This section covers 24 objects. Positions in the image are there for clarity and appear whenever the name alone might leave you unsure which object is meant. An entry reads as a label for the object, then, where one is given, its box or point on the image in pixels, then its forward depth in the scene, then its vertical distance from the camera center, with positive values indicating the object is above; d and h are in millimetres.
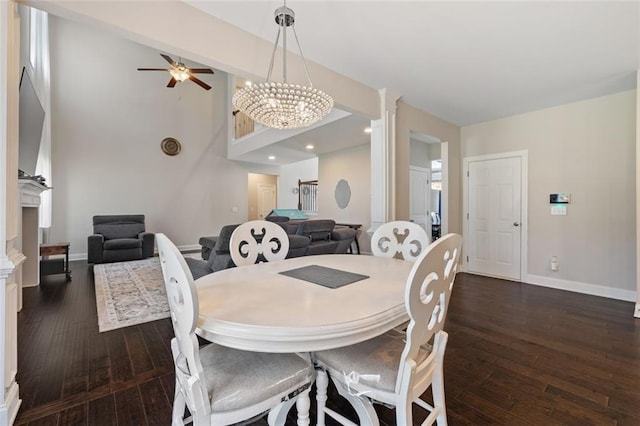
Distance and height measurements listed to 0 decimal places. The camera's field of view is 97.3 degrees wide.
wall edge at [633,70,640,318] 2879 +54
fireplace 3565 -347
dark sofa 3137 -469
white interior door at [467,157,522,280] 4320 -95
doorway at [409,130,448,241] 5785 +969
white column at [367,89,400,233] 3340 +553
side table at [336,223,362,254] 5836 -353
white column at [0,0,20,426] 1382 +49
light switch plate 3895 +5
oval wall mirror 6462 +403
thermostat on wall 3848 +169
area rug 2775 -1019
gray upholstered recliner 5047 -543
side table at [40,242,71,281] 4262 -805
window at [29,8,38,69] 4148 +2689
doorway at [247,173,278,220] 10469 +597
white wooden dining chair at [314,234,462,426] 998 -631
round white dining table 982 -397
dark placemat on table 1526 -384
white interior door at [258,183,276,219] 10617 +453
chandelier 1928 +790
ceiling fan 4152 +2098
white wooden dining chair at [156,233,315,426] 932 -625
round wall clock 6723 +1568
